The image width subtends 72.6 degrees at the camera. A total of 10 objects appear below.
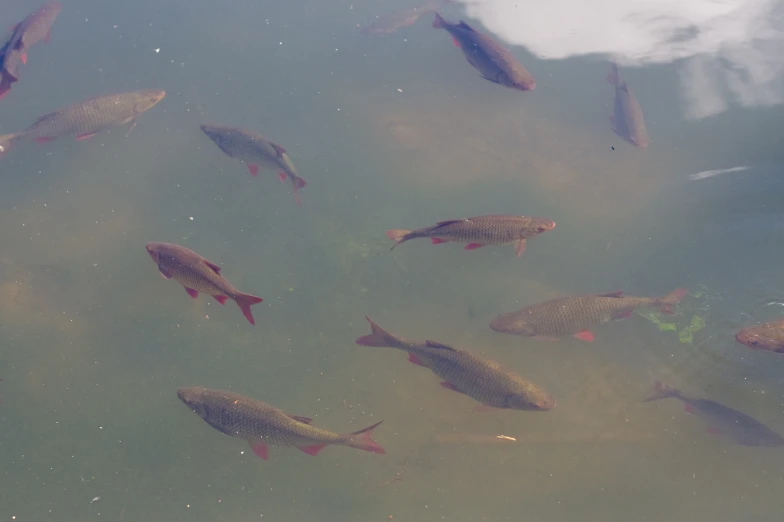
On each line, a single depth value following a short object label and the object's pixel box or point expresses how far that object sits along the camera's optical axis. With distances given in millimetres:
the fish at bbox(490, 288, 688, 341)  4414
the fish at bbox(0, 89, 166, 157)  5570
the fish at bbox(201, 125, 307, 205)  5305
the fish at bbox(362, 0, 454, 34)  7477
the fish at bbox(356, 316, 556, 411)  3936
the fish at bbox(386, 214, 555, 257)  4395
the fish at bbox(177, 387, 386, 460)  3781
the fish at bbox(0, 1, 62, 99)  5184
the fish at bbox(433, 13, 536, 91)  5504
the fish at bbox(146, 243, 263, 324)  3839
